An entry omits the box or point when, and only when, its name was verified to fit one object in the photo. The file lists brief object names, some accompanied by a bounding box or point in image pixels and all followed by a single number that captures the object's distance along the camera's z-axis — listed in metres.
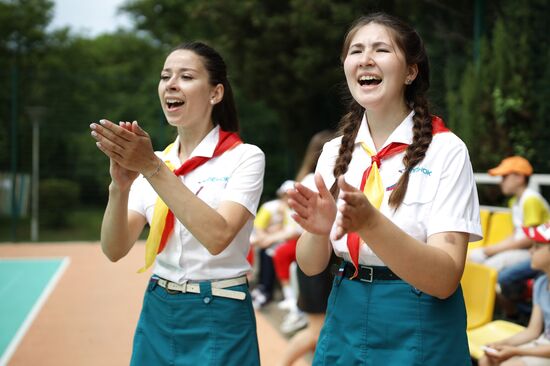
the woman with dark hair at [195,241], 2.37
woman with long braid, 1.73
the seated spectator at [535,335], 3.51
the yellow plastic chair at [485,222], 6.56
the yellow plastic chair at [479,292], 4.13
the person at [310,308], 4.46
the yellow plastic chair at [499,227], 6.32
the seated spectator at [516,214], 5.47
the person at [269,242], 7.48
